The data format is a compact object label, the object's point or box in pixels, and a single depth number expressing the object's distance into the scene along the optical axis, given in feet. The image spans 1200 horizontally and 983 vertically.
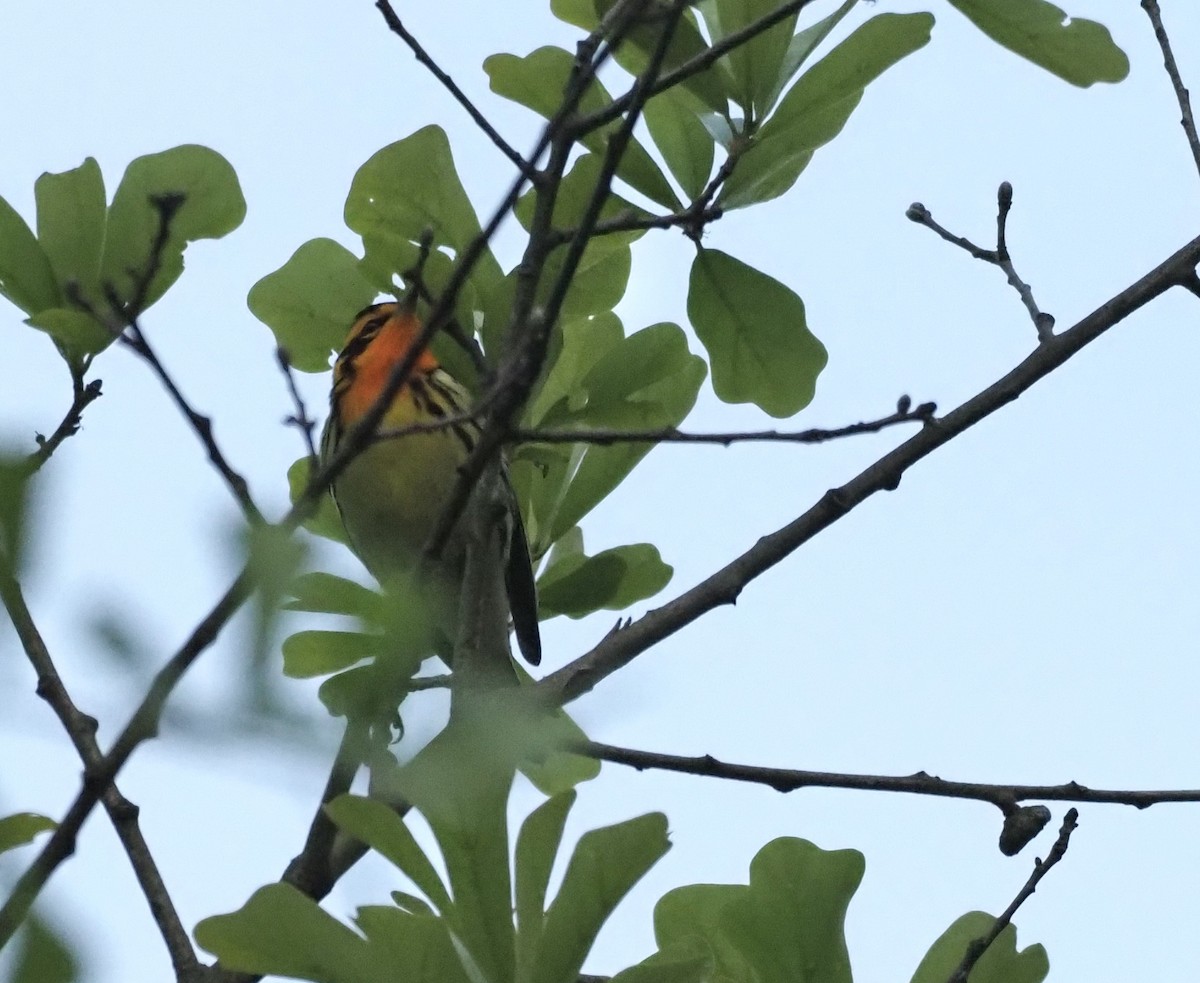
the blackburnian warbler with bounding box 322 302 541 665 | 26.35
